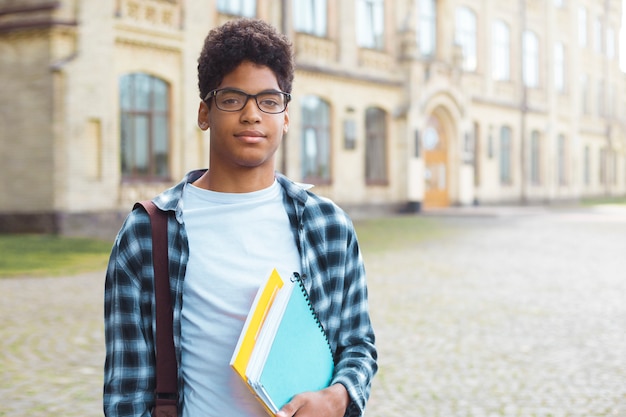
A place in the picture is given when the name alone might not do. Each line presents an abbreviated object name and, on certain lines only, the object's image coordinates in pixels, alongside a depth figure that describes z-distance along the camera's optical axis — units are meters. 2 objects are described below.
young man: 1.84
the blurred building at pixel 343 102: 17.62
